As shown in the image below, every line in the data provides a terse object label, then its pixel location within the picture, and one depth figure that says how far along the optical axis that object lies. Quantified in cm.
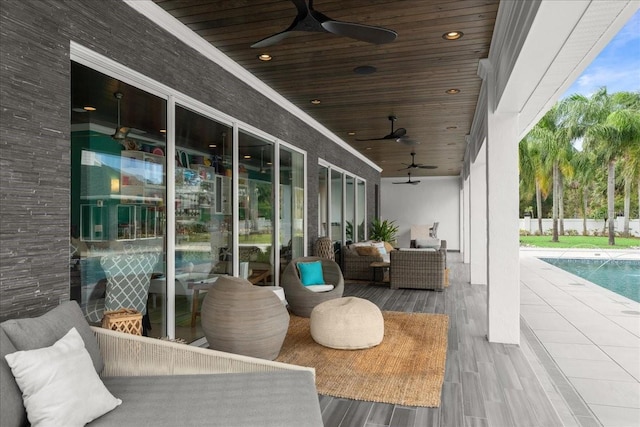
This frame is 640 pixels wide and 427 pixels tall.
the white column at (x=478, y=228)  796
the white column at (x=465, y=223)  1219
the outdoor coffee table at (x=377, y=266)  822
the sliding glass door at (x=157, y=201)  290
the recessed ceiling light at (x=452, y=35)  377
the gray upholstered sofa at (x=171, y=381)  190
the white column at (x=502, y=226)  444
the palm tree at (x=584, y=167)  1820
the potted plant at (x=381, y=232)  1180
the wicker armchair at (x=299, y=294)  546
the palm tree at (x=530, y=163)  1941
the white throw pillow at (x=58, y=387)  177
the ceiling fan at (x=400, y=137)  648
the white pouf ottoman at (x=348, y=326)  415
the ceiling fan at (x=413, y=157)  1069
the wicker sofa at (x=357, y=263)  866
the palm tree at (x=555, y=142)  1891
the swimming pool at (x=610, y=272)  833
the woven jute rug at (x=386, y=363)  316
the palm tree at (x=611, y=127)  1441
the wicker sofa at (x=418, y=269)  753
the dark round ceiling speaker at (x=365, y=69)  464
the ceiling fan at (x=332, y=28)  266
